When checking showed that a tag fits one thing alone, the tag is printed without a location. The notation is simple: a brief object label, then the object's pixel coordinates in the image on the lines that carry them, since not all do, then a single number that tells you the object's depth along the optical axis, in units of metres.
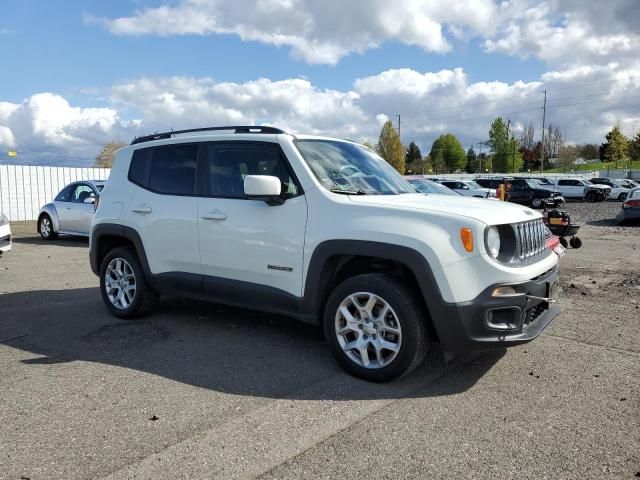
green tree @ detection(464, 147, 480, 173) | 116.62
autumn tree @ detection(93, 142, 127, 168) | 50.97
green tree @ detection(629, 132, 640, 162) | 84.78
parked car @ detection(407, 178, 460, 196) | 15.10
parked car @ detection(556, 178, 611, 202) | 37.75
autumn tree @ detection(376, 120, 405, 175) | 87.25
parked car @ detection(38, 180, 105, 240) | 13.77
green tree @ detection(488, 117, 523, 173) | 92.31
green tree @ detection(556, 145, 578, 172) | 93.56
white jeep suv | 3.88
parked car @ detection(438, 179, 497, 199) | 28.47
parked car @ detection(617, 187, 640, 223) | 18.81
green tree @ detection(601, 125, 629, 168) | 89.69
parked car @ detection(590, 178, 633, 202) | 39.33
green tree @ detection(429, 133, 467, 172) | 120.66
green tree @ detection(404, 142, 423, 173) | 113.75
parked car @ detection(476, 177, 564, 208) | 30.02
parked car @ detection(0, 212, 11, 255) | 10.67
